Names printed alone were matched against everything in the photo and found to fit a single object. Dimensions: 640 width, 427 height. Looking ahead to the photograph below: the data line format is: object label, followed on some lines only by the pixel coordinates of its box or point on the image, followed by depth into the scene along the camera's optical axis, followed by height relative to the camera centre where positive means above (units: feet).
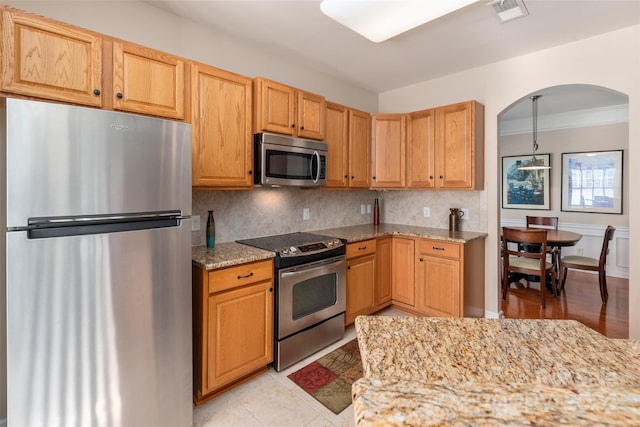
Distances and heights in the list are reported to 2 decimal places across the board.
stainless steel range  7.62 -2.22
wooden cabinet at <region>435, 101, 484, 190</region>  10.20 +2.23
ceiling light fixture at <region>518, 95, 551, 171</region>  15.50 +4.21
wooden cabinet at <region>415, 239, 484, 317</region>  9.73 -2.21
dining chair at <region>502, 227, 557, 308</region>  11.91 -2.04
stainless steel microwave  7.96 +1.39
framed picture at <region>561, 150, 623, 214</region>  15.88 +1.60
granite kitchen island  1.88 -1.24
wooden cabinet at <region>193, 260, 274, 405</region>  6.44 -2.55
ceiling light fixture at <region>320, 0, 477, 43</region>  5.92 +4.04
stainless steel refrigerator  4.15 -0.88
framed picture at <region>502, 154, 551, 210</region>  18.13 +1.64
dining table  12.67 -1.19
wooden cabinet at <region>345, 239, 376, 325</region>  9.75 -2.21
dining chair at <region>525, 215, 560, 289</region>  15.90 -0.55
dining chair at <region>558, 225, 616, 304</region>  12.50 -2.23
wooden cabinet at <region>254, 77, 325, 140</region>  8.02 +2.84
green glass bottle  7.97 -0.53
